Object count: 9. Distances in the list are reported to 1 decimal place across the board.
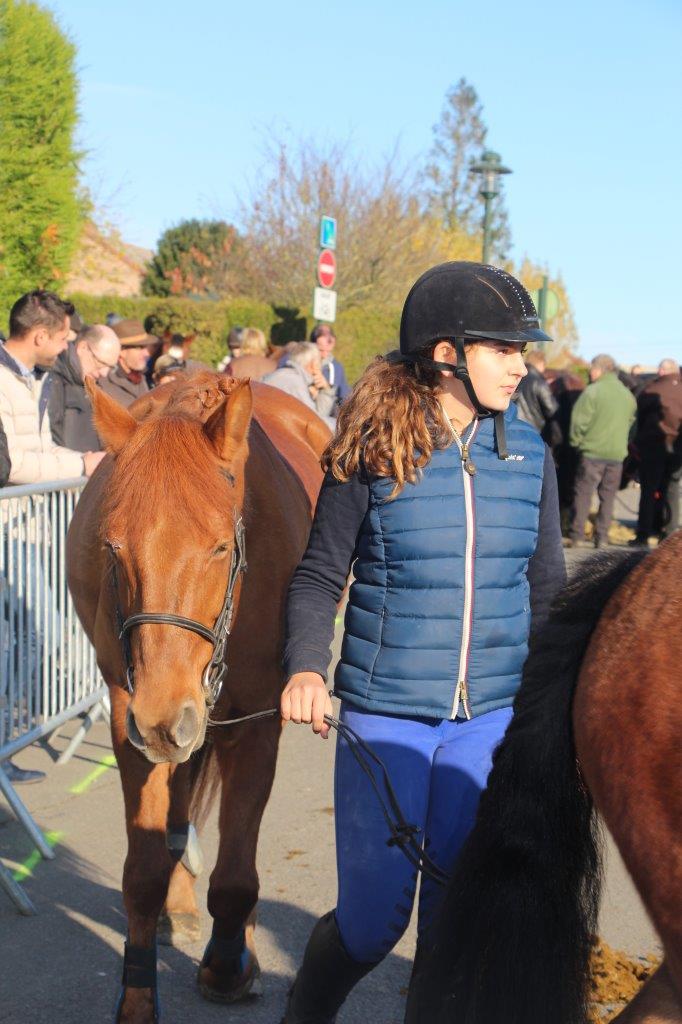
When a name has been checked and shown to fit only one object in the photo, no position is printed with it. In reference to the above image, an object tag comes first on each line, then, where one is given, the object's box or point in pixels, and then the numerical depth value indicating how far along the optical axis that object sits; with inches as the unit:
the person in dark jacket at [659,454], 542.3
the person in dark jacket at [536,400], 541.6
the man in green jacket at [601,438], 541.6
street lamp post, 625.3
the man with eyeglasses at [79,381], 287.7
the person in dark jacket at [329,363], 490.9
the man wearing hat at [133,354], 356.2
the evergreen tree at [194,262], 1294.3
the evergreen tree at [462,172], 2144.4
